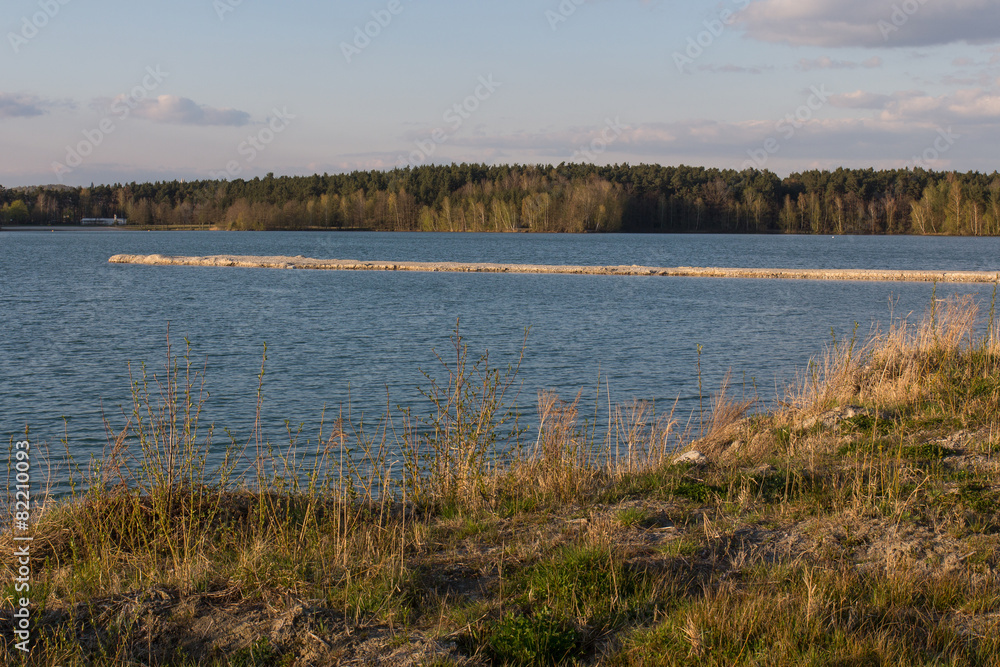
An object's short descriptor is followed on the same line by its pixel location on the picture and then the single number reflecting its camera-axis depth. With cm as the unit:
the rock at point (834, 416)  945
